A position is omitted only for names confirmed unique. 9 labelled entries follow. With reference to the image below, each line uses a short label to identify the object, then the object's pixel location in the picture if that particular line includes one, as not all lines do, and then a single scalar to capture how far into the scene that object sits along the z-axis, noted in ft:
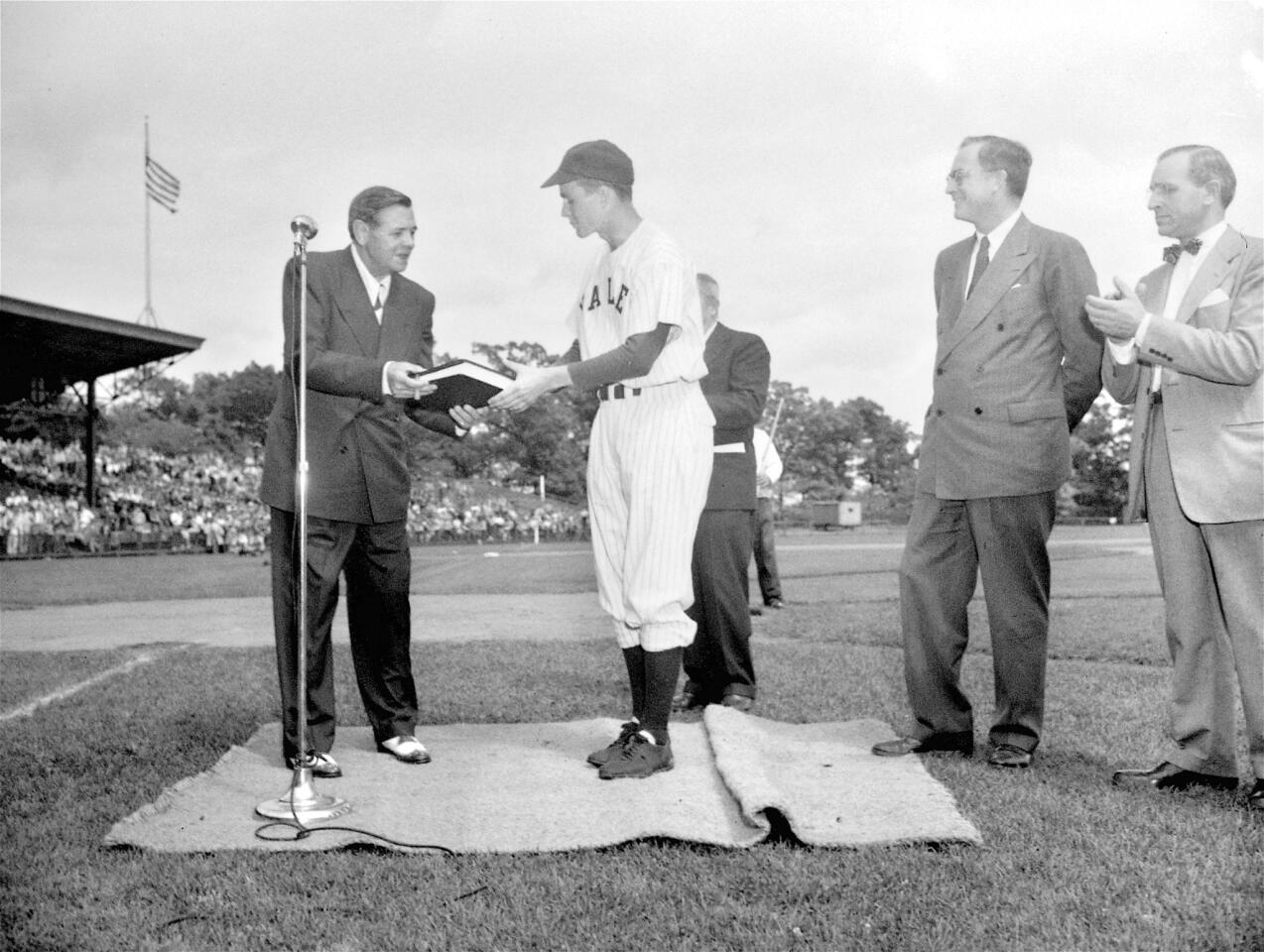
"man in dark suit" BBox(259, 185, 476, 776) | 14.15
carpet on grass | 10.86
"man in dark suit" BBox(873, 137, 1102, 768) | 13.99
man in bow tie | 12.03
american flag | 79.05
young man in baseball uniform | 13.60
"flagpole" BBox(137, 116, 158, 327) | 93.37
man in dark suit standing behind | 18.97
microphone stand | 11.56
